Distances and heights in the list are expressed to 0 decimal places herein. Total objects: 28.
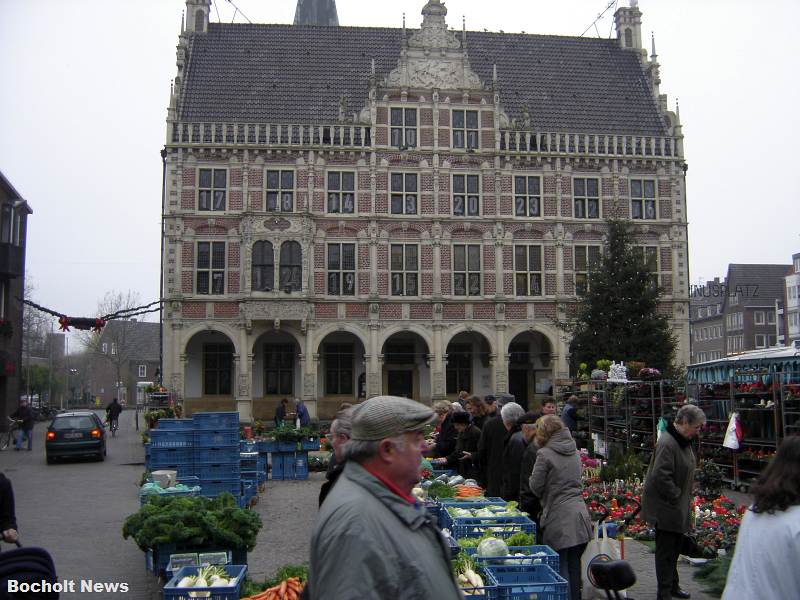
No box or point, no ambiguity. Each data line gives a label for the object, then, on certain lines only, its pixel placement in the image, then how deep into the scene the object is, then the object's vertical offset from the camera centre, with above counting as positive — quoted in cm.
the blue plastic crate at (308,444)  1827 -169
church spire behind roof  5622 +2540
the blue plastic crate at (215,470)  1337 -166
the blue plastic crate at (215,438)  1343 -112
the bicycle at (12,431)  2625 -198
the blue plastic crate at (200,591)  635 -177
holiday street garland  2762 +179
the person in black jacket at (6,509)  680 -116
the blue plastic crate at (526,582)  615 -170
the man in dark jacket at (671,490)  746 -117
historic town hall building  3350 +644
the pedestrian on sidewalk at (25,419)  2589 -148
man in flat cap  260 -53
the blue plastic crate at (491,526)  760 -153
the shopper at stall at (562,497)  719 -119
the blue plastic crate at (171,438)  1337 -112
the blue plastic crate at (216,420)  1352 -83
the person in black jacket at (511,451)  896 -93
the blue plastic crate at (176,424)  1377 -90
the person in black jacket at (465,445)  1155 -112
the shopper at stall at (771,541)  346 -78
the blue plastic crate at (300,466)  1831 -220
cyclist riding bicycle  3247 -166
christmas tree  2742 +186
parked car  2173 -176
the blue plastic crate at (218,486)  1327 -191
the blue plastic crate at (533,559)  671 -162
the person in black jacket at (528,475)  824 -114
